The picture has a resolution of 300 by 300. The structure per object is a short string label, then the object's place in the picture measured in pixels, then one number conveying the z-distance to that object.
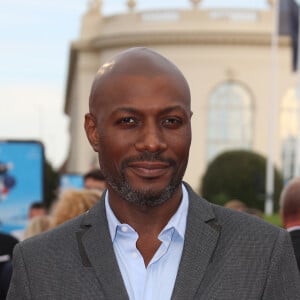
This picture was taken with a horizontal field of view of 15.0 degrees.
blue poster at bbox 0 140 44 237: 12.88
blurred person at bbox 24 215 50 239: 7.47
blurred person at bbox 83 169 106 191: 8.97
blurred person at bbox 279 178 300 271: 5.31
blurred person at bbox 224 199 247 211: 11.83
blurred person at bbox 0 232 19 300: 6.24
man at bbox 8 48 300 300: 2.65
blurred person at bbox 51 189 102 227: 6.60
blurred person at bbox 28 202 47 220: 11.68
